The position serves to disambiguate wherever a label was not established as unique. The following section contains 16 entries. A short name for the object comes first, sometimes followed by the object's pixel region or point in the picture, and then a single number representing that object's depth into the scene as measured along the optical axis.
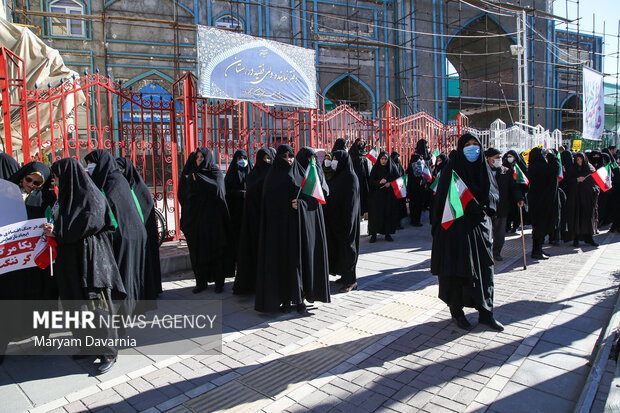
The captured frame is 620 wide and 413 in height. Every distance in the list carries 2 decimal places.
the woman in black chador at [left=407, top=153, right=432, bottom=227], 9.95
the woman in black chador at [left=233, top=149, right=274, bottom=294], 4.96
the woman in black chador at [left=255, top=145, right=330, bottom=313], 4.39
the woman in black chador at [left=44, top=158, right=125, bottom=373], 3.23
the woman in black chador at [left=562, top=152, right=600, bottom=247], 7.59
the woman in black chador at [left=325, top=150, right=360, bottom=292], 5.23
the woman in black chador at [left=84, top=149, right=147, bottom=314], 3.85
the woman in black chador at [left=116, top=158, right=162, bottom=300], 4.38
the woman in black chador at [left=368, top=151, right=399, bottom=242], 8.22
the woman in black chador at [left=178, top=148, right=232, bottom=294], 5.21
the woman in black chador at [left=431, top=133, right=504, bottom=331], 3.96
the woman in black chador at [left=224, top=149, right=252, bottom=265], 5.70
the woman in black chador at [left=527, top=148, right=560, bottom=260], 6.79
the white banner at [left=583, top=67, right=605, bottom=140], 14.73
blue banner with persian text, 6.77
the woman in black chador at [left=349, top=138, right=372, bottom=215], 8.16
